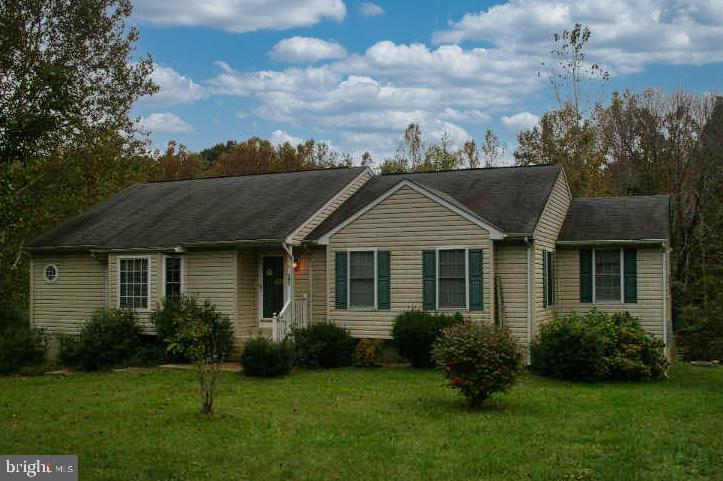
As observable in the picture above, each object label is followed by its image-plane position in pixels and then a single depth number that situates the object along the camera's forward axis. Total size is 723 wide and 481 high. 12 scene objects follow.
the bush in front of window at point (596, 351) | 15.79
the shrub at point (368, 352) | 18.06
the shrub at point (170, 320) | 18.78
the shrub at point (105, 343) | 18.89
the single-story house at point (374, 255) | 17.58
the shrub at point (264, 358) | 16.16
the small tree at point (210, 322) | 18.04
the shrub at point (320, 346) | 17.80
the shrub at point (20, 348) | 19.28
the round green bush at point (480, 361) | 11.68
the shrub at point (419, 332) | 16.98
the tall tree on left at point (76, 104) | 24.59
